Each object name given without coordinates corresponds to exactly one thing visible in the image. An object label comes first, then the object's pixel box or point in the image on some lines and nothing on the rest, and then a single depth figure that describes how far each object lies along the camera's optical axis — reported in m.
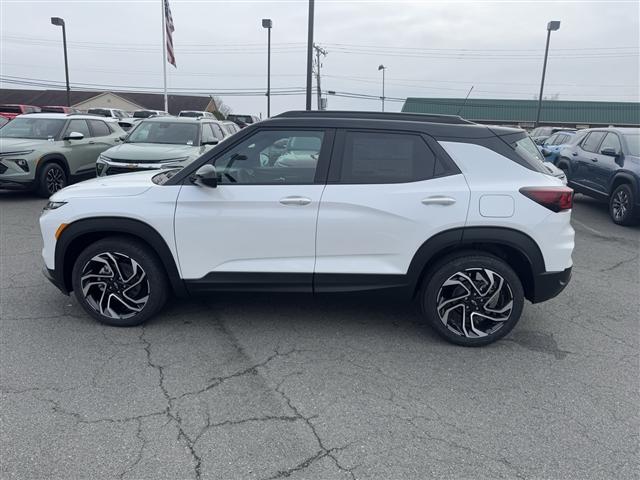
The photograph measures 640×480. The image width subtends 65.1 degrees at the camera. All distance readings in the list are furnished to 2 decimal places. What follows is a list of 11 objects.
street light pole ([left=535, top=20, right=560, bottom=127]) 27.86
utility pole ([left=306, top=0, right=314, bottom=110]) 14.40
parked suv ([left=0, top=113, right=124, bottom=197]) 9.83
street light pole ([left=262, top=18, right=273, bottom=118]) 22.83
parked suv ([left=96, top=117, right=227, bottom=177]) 9.08
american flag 22.20
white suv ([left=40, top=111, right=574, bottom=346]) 3.87
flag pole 22.41
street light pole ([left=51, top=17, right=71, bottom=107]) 27.42
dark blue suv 9.01
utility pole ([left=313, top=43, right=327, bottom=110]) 41.11
